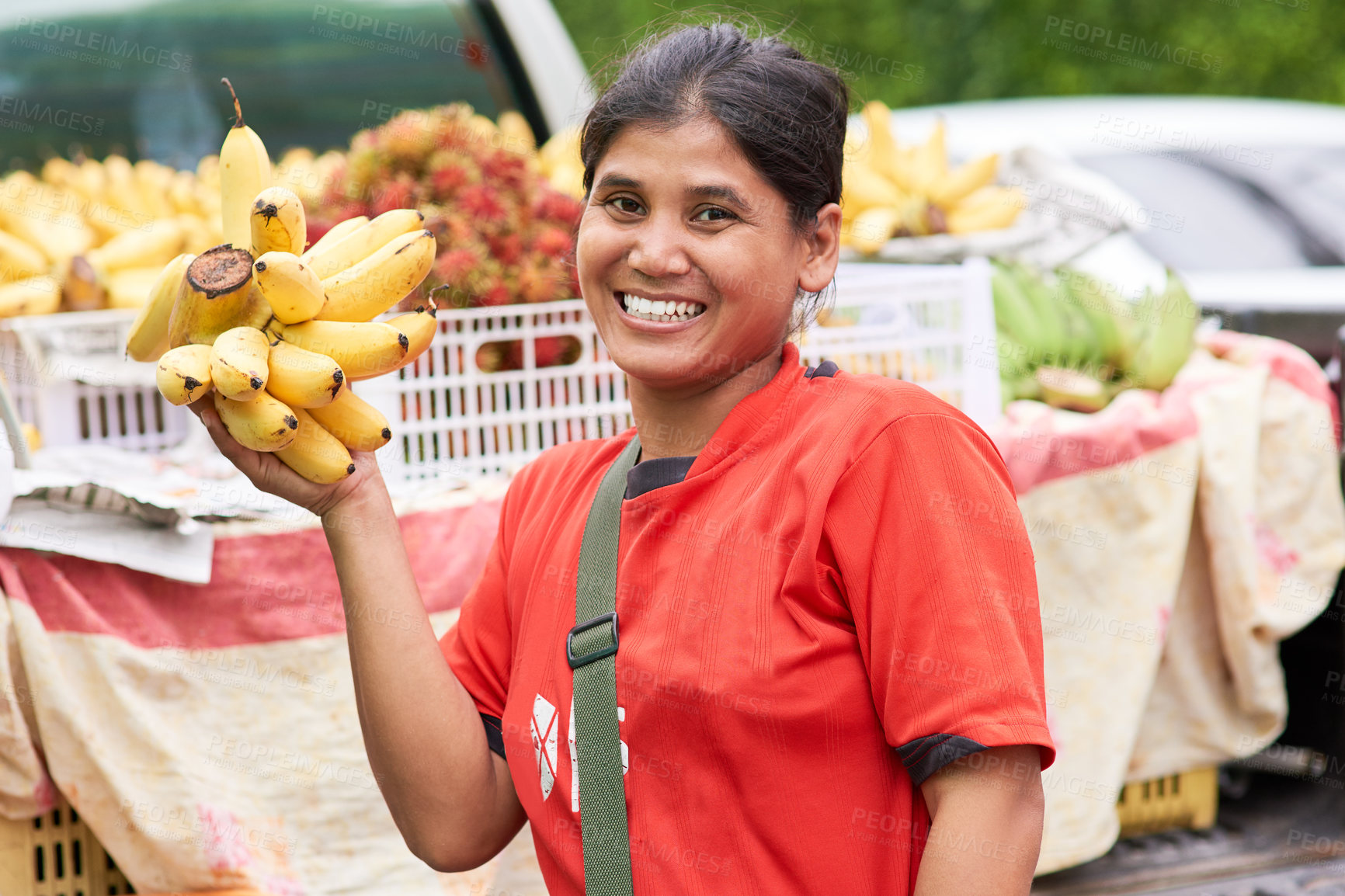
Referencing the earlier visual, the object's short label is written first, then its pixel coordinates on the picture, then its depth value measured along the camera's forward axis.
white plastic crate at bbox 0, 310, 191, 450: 2.43
